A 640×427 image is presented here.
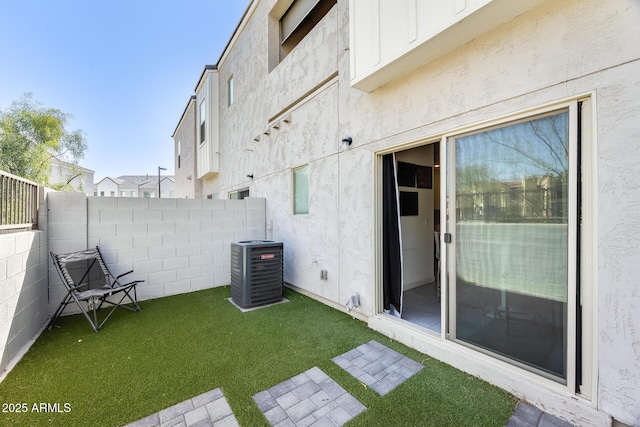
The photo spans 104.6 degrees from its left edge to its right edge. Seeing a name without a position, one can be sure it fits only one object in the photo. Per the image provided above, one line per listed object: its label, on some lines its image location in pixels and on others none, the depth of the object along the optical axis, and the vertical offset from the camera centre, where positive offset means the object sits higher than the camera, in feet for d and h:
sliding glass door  6.39 -0.86
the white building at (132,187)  93.20 +9.71
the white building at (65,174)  51.05 +8.39
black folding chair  11.03 -3.67
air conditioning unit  13.60 -3.49
